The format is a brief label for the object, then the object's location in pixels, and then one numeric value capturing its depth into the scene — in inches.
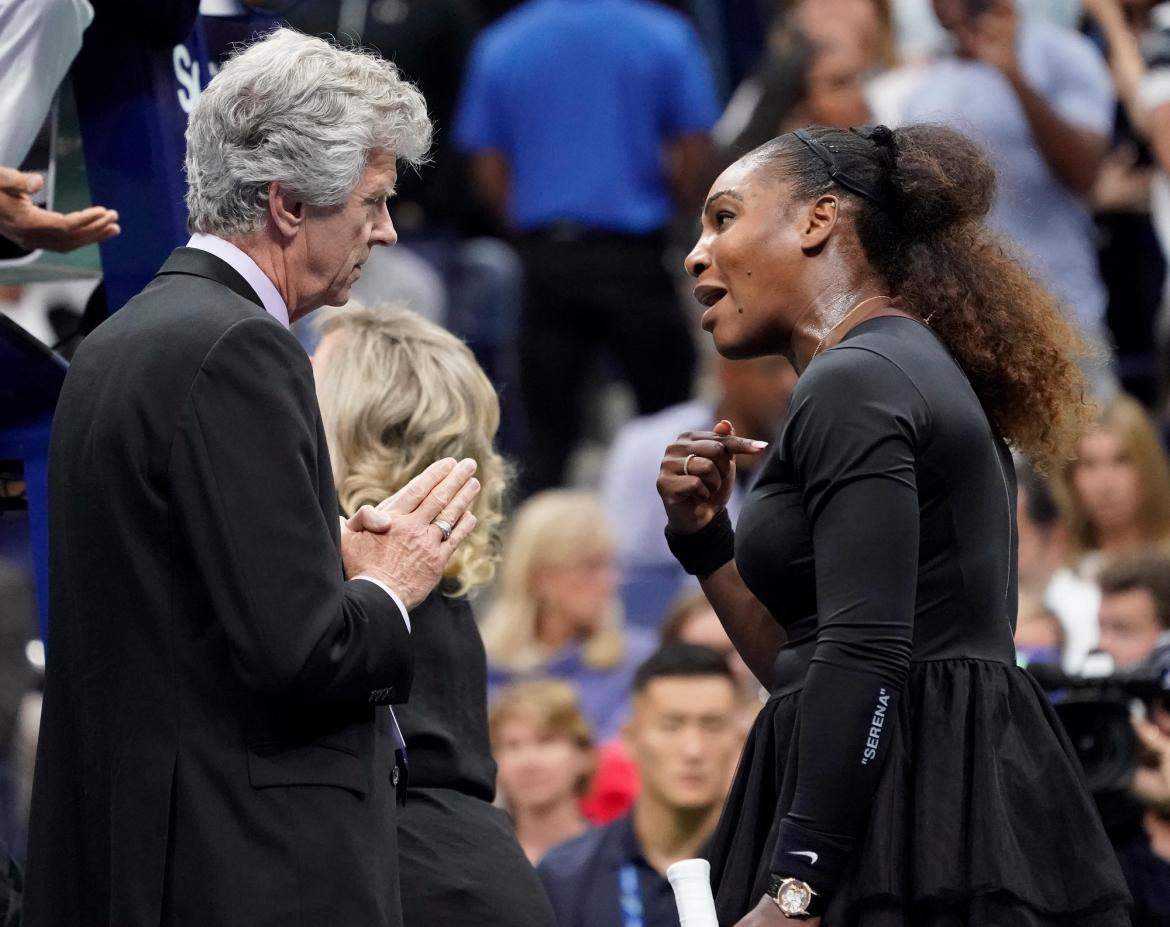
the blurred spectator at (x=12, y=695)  462.7
